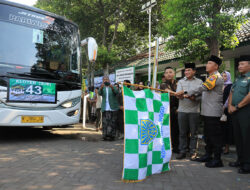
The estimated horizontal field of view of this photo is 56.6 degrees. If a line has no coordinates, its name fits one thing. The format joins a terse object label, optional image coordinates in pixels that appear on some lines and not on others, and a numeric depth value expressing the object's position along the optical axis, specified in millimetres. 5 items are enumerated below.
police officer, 4168
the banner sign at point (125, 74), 7701
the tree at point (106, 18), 14550
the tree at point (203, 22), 7098
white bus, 5449
